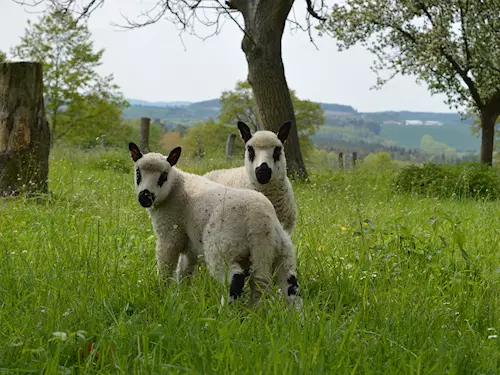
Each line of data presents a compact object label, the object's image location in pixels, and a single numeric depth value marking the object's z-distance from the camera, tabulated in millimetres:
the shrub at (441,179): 14422
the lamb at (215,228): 3967
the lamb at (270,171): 5645
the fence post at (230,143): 25344
